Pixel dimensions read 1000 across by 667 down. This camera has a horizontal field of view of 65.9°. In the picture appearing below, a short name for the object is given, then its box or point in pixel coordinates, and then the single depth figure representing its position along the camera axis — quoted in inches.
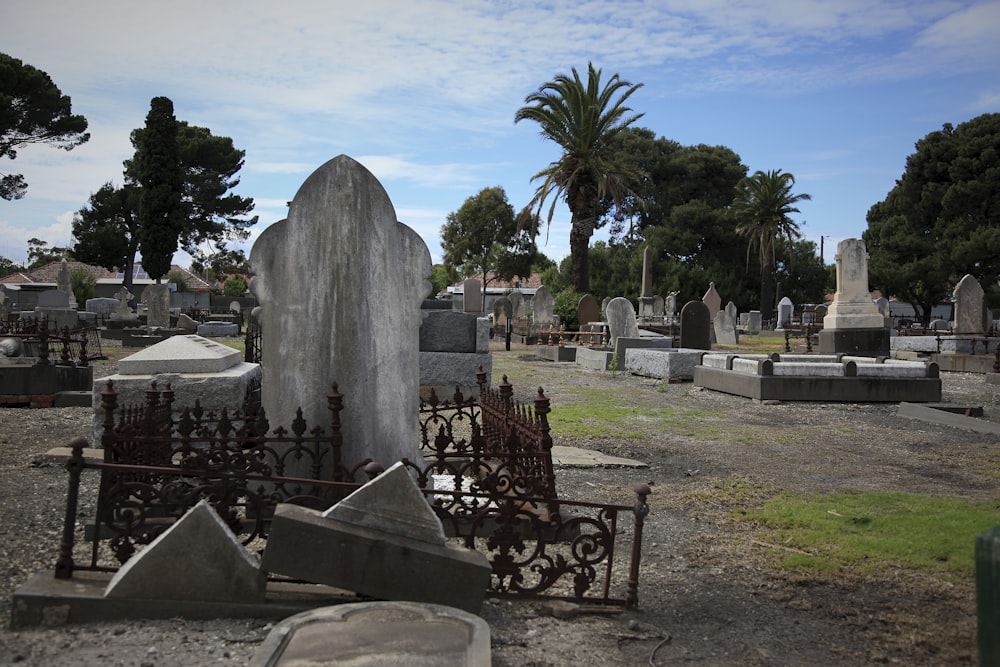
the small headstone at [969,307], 931.3
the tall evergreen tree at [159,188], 1648.6
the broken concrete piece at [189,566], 135.7
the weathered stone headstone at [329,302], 192.5
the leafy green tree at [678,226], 2103.8
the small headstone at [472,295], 1181.7
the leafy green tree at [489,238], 2165.4
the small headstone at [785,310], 1787.6
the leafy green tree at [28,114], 1563.7
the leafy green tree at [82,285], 2037.0
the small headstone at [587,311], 1086.4
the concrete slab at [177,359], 269.7
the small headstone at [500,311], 1343.9
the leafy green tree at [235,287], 2551.7
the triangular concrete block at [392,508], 141.6
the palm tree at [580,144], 1219.2
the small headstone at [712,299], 1471.5
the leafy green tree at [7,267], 3200.3
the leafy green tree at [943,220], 1758.1
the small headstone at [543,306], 1213.1
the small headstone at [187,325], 991.0
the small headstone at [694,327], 767.7
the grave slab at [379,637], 115.7
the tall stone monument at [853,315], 722.2
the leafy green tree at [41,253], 3297.2
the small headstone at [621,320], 825.5
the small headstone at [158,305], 1098.7
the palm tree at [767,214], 1935.3
